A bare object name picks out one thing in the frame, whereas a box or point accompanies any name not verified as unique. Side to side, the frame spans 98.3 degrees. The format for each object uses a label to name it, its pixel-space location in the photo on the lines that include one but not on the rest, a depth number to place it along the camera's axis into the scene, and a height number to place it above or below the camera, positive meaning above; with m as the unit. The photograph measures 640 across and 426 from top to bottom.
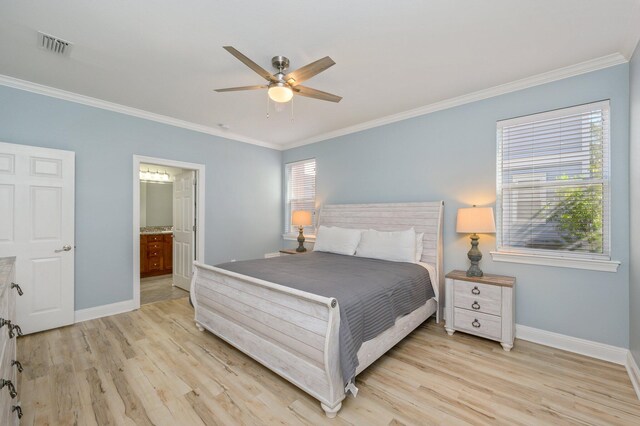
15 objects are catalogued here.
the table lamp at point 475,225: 2.85 -0.13
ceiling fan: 2.00 +1.07
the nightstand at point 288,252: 4.77 -0.69
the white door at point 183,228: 4.57 -0.29
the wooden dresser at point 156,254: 5.55 -0.90
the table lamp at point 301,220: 4.71 -0.14
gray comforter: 1.92 -0.61
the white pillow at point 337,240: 3.84 -0.40
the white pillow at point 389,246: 3.33 -0.42
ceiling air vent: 2.23 +1.40
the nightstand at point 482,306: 2.65 -0.94
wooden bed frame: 1.82 -0.90
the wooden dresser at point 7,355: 1.21 -0.73
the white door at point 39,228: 2.88 -0.19
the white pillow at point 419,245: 3.40 -0.40
